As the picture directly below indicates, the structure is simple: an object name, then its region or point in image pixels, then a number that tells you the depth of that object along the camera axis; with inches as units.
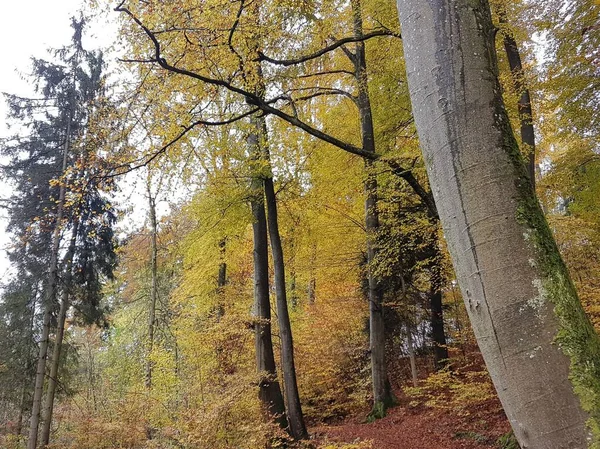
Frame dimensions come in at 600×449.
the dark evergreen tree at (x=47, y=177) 458.0
